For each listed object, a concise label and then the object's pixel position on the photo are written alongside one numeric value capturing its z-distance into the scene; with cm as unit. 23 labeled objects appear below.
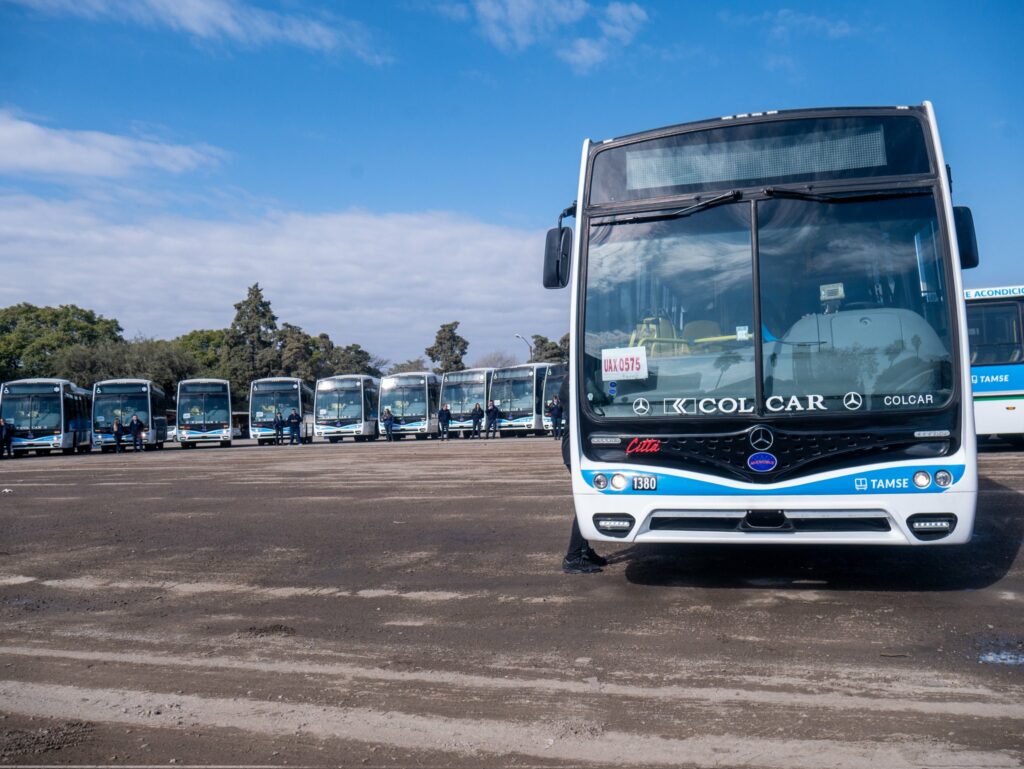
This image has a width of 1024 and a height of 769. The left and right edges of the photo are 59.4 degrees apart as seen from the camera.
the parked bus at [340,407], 4622
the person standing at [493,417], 4494
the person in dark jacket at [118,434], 4006
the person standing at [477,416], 4503
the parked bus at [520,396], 4512
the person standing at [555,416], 3800
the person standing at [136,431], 3991
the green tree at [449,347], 9994
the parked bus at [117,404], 4175
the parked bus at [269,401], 4562
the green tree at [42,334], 7712
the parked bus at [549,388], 4305
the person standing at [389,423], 4591
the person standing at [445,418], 4441
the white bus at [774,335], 606
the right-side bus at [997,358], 1861
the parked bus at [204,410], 4322
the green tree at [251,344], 8012
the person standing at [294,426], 4388
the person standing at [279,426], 4509
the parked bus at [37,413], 3825
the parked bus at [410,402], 4684
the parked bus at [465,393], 4666
